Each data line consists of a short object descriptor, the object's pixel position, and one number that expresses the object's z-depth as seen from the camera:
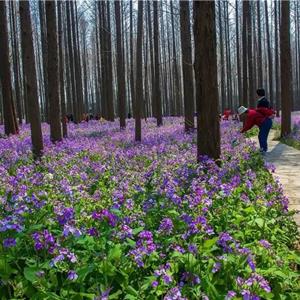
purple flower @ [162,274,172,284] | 2.82
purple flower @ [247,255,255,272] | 3.09
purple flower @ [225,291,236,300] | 2.70
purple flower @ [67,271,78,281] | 2.79
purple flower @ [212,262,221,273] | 3.17
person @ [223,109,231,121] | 28.01
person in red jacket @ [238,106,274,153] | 11.27
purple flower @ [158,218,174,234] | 3.59
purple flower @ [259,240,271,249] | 3.54
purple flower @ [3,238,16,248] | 3.16
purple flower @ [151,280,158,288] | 2.84
